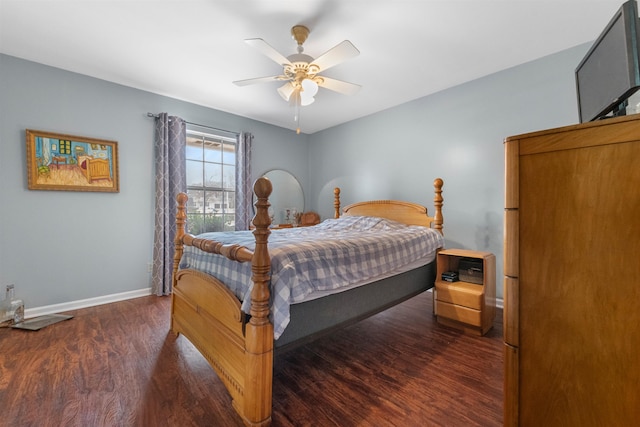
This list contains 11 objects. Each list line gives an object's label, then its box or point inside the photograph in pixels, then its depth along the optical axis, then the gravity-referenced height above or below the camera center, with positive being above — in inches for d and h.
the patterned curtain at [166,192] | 133.6 +10.0
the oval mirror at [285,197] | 188.7 +10.3
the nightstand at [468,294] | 93.0 -30.8
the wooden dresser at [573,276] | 29.4 -8.2
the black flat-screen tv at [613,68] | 31.9 +20.1
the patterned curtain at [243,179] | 165.9 +20.2
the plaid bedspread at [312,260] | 56.7 -13.6
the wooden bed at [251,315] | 52.5 -26.8
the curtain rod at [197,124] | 134.5 +49.5
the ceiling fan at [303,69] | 79.4 +48.1
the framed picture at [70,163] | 107.3 +21.3
